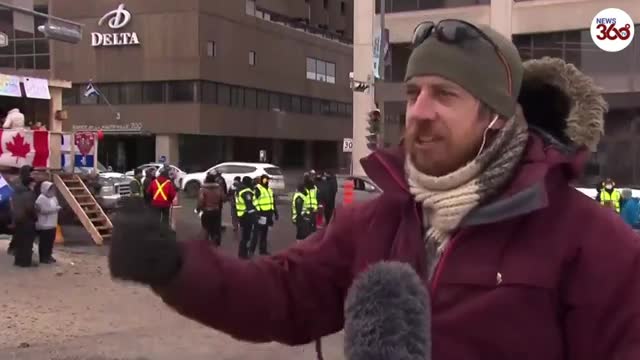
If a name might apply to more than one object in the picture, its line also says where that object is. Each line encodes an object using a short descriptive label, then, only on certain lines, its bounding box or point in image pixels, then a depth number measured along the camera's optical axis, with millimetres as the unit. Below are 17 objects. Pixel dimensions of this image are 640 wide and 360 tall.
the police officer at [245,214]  15297
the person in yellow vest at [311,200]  16703
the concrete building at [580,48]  33188
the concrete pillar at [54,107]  19688
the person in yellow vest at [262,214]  15516
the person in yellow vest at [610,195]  17484
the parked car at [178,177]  38000
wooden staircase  17388
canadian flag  17062
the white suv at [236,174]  36344
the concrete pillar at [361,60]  37188
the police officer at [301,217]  16547
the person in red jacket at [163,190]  16047
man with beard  1807
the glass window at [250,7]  56100
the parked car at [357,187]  23083
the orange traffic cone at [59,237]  17534
